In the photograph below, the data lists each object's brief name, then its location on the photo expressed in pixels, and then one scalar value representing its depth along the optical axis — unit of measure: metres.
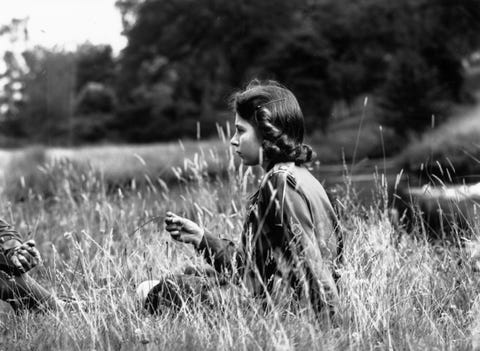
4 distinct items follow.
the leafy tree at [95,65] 36.25
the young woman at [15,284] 2.86
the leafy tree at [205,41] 28.92
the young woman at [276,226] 2.41
